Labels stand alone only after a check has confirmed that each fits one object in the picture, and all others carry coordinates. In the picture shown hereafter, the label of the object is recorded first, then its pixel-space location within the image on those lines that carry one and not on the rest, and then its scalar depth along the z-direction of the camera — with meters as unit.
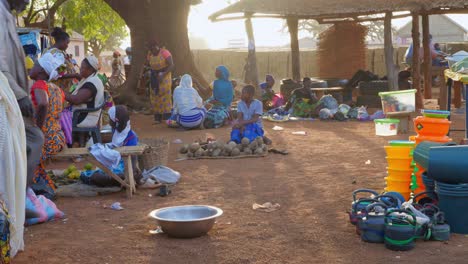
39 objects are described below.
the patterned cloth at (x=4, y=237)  3.74
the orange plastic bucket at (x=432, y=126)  5.45
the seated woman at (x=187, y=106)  11.14
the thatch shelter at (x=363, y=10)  13.55
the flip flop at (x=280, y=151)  8.72
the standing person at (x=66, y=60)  8.60
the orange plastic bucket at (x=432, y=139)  5.40
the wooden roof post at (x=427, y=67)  15.02
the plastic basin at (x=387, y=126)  10.38
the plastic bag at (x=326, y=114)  12.88
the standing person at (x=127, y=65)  18.28
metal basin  4.68
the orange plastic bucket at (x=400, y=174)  5.37
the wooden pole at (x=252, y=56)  15.23
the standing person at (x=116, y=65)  21.70
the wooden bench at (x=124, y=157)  6.01
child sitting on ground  9.05
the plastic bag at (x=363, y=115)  12.77
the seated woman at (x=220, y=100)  11.69
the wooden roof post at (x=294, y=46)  16.84
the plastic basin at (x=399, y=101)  10.77
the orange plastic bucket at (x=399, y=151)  5.34
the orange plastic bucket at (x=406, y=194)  5.42
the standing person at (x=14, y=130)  4.21
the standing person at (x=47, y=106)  5.96
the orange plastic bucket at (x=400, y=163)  5.36
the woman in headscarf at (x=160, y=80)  12.17
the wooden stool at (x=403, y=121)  10.60
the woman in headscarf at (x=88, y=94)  7.53
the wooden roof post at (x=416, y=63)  13.91
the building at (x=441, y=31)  51.09
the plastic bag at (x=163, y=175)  6.78
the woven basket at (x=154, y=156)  6.98
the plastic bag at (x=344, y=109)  12.96
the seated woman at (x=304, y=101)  13.34
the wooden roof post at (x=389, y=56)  14.20
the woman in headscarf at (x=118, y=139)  6.57
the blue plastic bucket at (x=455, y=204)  4.60
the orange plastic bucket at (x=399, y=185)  5.40
